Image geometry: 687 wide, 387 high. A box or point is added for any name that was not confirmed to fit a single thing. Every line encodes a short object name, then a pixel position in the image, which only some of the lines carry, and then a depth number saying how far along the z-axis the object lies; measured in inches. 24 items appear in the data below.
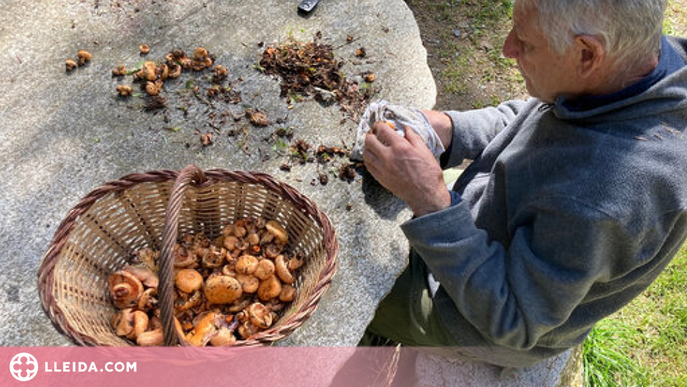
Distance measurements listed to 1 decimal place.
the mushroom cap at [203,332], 65.7
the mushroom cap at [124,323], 66.4
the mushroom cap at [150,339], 63.5
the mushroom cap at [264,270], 73.8
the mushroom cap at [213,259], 75.0
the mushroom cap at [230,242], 76.4
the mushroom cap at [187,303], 71.2
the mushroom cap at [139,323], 66.2
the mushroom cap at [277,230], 77.5
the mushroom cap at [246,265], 73.6
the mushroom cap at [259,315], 69.0
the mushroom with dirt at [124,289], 69.9
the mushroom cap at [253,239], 77.4
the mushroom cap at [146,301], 70.3
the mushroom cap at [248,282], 73.4
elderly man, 54.2
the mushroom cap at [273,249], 76.7
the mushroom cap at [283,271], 74.5
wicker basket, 58.4
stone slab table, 77.8
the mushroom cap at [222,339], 65.5
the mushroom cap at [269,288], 73.3
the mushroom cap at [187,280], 71.1
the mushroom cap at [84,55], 94.9
